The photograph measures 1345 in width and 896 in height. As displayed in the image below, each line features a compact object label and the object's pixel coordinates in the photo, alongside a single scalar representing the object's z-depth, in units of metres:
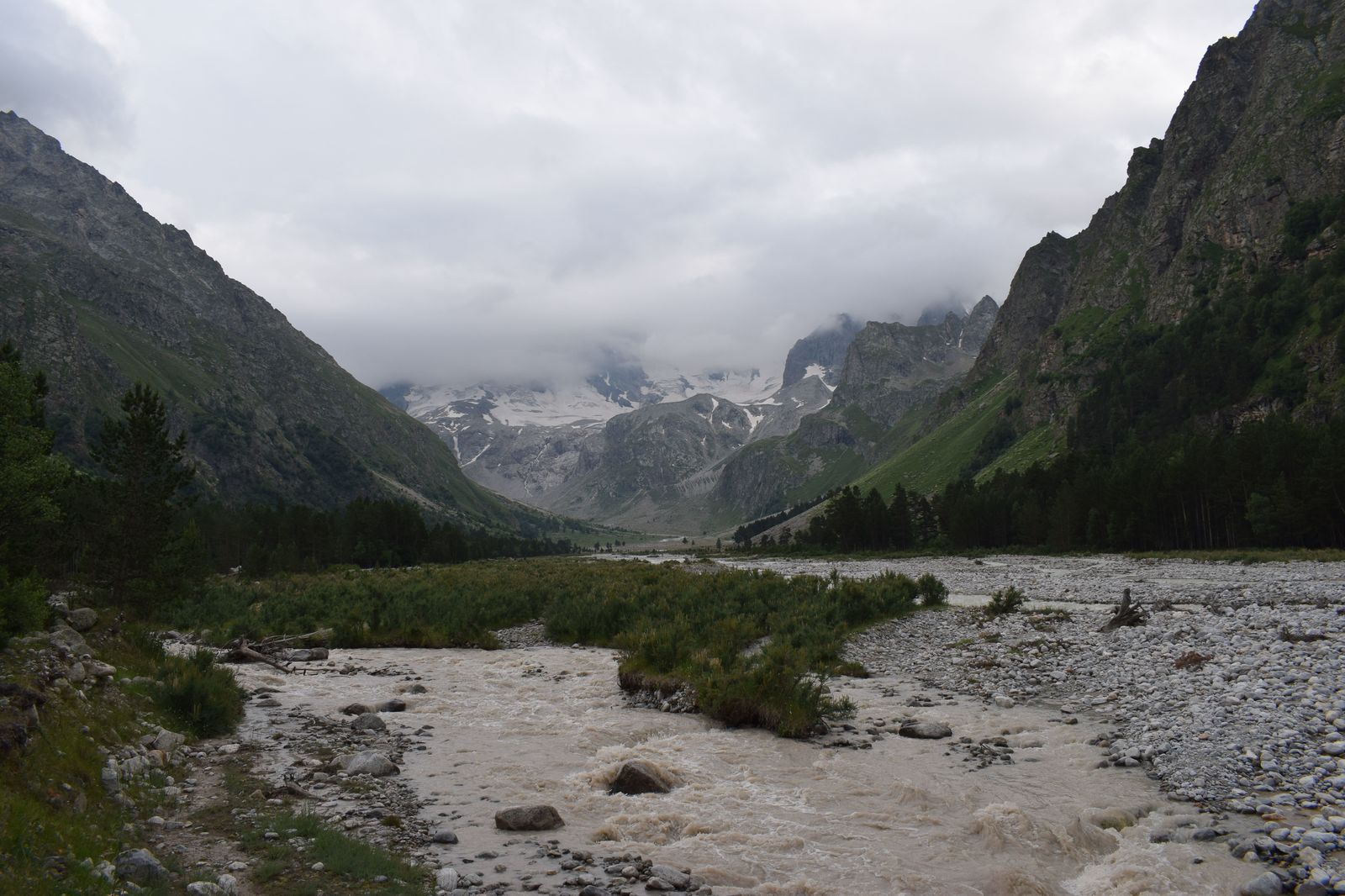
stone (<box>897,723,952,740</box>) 19.16
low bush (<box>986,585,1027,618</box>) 37.62
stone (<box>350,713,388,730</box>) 21.25
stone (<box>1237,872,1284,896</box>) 9.98
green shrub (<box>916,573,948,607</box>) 43.31
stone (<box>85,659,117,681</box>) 17.89
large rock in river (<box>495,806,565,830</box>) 13.88
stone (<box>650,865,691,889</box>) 11.41
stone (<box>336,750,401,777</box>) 17.03
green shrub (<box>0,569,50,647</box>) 16.97
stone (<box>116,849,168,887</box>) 9.98
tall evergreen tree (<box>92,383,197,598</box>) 38.03
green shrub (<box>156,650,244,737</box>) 19.53
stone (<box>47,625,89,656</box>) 19.22
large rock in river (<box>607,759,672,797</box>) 16.05
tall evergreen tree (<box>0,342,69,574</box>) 21.19
